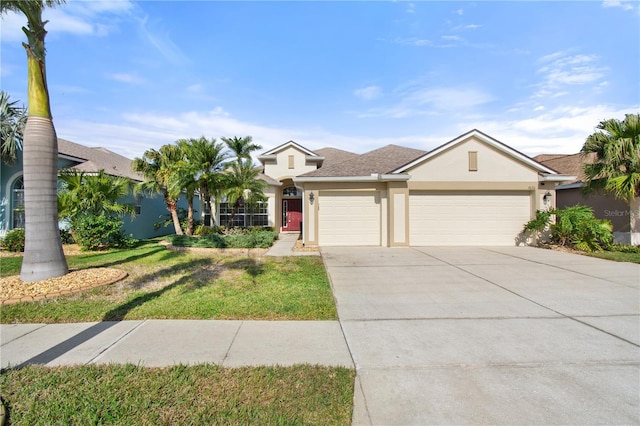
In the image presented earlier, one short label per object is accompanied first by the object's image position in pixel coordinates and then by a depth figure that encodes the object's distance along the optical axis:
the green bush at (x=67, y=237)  12.52
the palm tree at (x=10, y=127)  11.53
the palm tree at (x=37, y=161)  6.17
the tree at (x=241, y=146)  20.38
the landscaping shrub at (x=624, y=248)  10.56
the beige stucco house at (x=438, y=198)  12.38
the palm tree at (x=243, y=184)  14.65
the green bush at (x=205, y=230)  15.88
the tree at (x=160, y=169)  14.50
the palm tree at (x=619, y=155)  10.56
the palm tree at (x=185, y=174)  13.74
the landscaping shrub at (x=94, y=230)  11.03
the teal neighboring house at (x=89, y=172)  12.57
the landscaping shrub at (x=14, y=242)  10.87
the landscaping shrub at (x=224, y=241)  12.14
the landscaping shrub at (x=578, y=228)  10.77
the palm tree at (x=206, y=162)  14.47
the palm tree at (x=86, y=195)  10.94
